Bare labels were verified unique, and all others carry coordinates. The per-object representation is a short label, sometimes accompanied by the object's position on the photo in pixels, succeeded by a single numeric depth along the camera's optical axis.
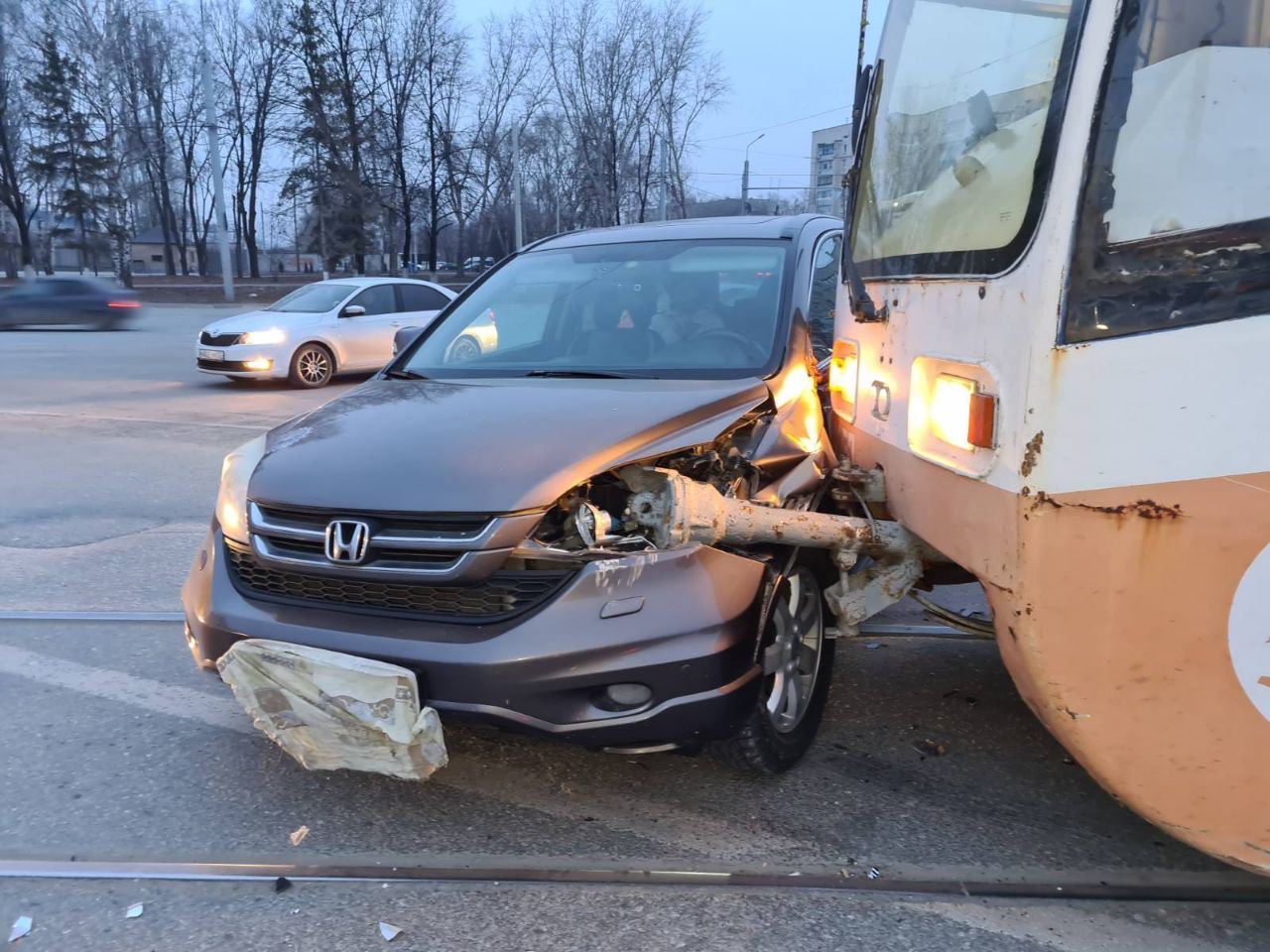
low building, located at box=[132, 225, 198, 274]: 101.31
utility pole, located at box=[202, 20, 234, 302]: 30.63
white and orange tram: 1.98
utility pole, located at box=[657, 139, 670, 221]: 49.88
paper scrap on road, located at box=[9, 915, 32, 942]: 2.50
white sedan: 12.96
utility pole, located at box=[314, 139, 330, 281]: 50.38
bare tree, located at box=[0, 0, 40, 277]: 50.75
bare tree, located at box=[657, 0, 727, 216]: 48.00
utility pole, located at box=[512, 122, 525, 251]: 39.75
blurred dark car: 22.22
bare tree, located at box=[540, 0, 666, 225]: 48.59
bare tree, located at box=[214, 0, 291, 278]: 54.84
